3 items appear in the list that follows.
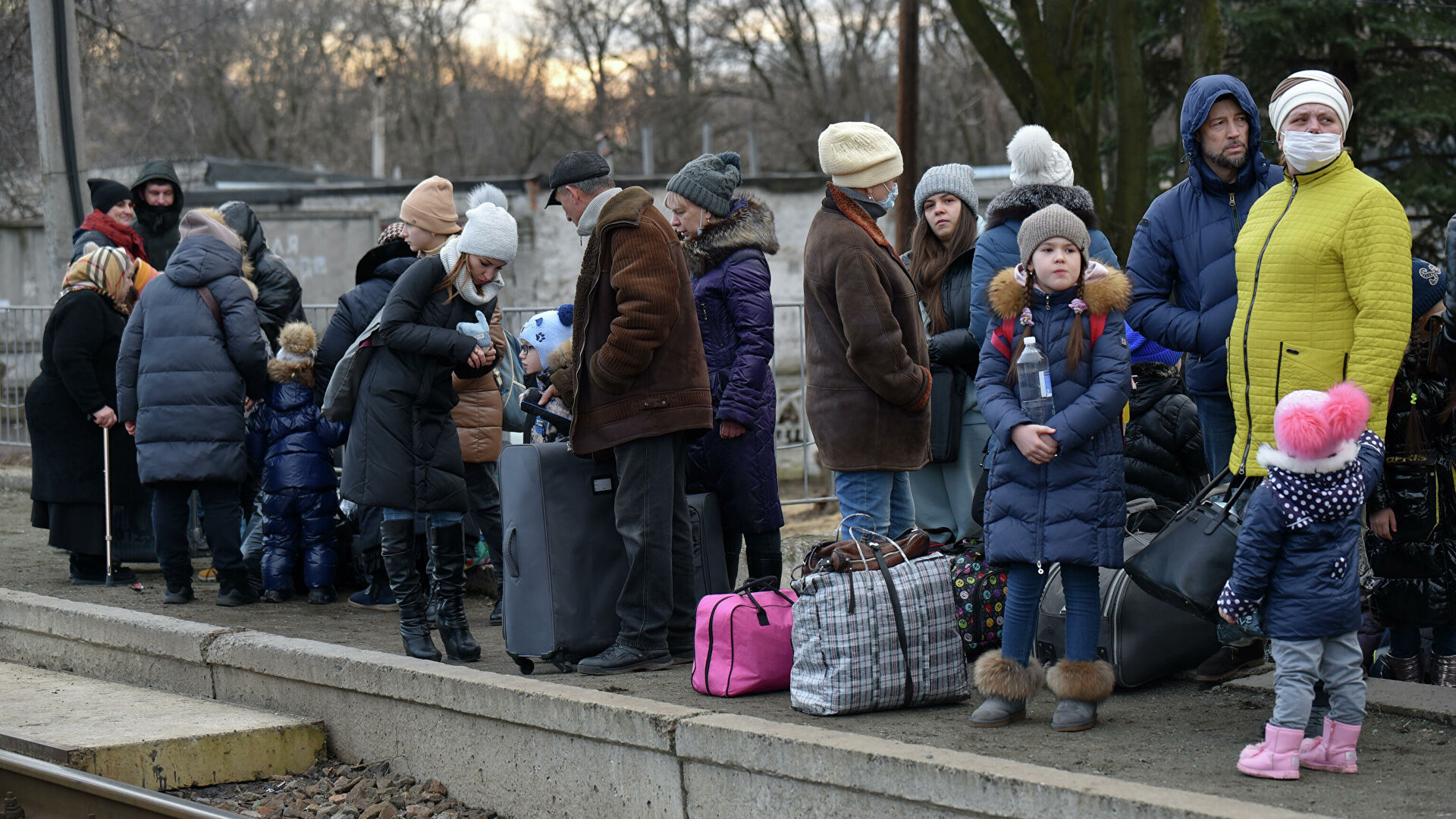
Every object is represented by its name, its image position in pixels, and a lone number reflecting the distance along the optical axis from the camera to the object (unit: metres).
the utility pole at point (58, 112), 11.84
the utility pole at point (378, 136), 44.91
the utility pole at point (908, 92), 15.86
